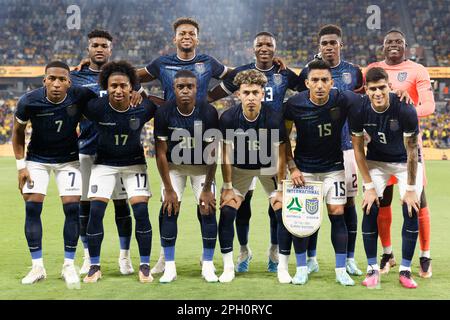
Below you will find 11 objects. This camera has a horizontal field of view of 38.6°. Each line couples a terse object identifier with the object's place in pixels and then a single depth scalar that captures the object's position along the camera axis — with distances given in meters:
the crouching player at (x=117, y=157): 6.18
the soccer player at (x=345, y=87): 6.63
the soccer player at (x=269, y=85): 6.77
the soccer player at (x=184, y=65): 6.83
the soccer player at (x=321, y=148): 6.05
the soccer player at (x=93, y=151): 6.62
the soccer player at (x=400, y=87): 6.78
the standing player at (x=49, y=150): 6.14
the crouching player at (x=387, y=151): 5.94
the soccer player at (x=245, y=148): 6.14
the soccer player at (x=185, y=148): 6.18
